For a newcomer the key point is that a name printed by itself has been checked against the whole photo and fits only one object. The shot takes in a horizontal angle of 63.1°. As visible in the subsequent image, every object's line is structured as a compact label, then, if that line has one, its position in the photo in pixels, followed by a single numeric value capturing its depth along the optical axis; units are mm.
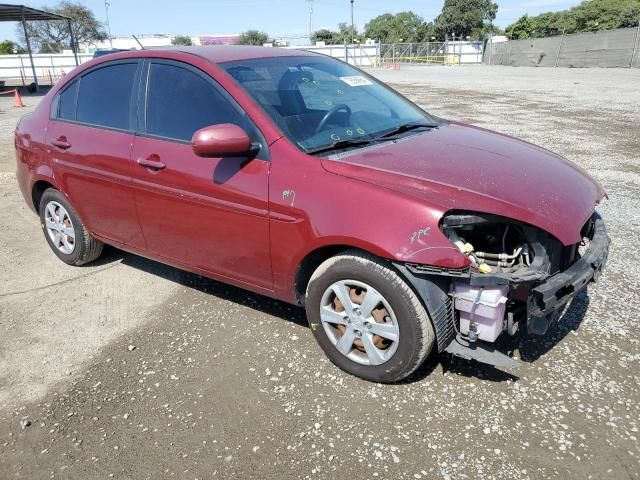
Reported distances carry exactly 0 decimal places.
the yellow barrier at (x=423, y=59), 54375
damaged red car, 2539
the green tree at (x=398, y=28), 101800
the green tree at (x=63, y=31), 67938
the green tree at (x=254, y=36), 80300
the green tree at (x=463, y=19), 92938
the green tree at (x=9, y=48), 69000
